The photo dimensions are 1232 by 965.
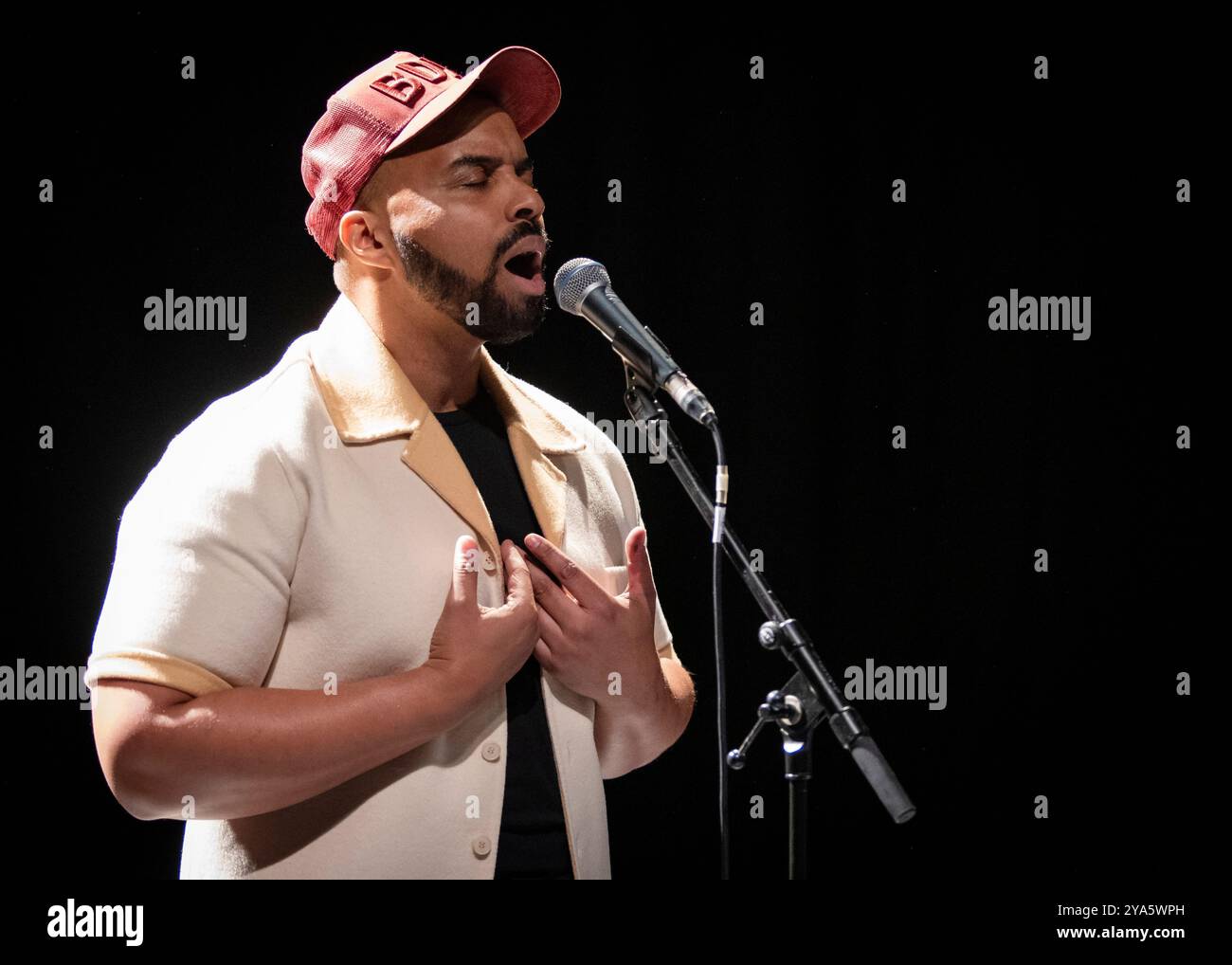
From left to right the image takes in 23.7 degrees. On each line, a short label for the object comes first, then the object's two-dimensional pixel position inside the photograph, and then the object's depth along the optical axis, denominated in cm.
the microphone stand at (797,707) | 263
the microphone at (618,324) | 271
